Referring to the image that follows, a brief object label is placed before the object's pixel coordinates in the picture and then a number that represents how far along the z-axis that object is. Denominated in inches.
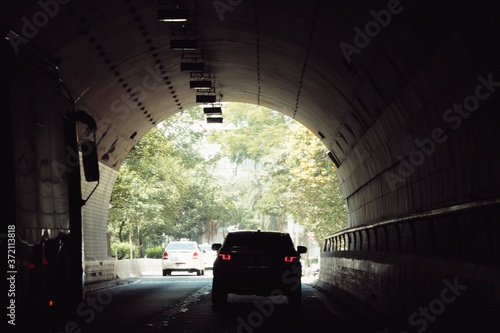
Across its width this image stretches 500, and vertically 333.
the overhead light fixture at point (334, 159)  1339.4
